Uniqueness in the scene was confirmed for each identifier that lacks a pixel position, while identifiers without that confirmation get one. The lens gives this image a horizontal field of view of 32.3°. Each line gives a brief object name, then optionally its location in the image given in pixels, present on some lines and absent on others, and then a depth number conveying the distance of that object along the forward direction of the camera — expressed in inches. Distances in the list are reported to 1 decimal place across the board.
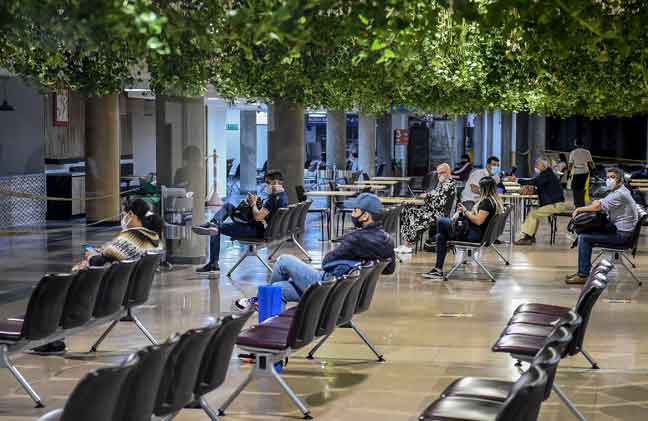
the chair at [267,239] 539.2
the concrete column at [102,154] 800.9
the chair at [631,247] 502.0
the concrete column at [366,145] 1379.2
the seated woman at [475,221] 533.3
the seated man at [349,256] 356.5
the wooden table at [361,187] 844.2
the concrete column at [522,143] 1491.1
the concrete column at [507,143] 1737.2
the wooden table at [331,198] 733.6
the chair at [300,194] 760.3
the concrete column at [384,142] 1505.9
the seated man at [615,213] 501.4
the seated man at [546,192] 694.5
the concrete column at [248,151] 1249.4
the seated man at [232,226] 539.2
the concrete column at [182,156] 572.7
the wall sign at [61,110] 879.1
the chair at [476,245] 533.0
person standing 935.0
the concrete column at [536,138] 1492.4
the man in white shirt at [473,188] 694.5
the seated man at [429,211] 615.2
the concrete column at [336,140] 1293.4
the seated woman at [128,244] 347.3
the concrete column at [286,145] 822.5
